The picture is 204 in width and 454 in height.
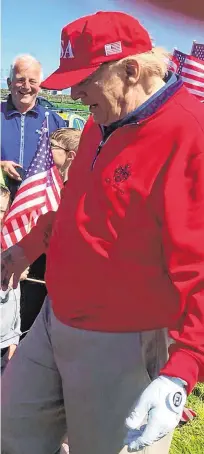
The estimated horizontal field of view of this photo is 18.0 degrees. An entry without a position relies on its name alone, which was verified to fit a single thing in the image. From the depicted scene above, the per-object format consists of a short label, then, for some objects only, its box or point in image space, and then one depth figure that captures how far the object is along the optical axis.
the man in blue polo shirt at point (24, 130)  4.05
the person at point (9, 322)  3.53
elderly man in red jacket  1.77
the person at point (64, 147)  4.12
